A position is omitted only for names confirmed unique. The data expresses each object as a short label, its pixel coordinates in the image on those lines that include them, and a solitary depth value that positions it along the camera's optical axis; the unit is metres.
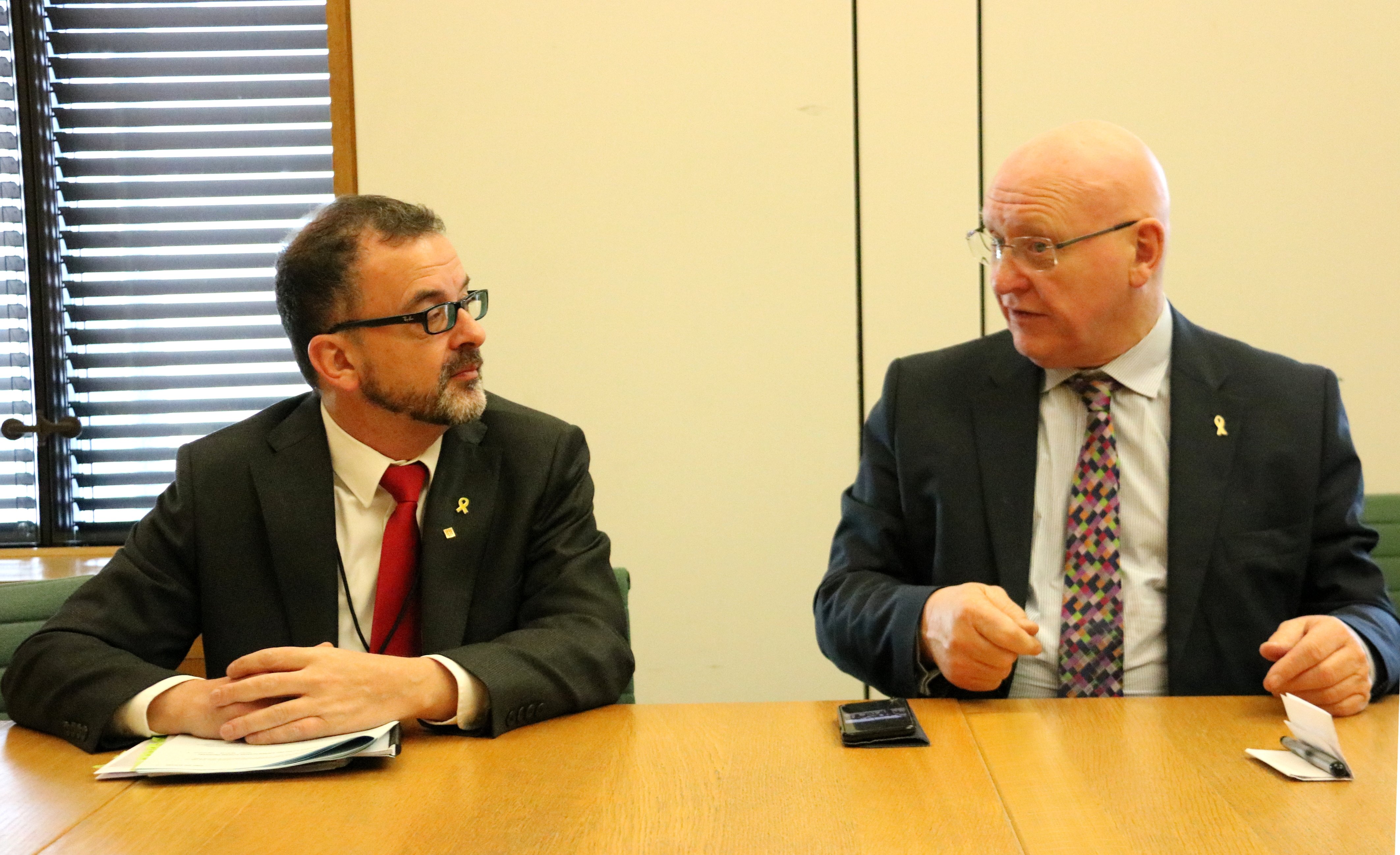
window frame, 3.37
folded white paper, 1.33
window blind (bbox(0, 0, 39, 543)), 3.38
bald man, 1.94
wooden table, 1.18
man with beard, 1.83
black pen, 1.33
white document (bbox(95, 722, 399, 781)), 1.37
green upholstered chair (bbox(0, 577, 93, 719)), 2.00
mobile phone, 1.47
